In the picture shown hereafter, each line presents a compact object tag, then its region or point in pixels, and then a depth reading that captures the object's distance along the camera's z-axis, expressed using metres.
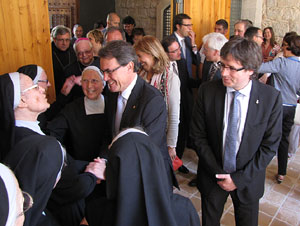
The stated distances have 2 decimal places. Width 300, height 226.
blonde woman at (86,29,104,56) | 4.28
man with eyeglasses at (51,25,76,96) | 4.09
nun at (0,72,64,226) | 1.47
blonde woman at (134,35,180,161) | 2.79
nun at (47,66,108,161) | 2.73
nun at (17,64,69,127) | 2.86
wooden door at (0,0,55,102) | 3.07
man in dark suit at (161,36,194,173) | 3.95
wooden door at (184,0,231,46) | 5.12
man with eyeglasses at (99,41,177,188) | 2.11
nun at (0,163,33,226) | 0.99
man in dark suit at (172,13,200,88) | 4.35
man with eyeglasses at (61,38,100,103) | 3.46
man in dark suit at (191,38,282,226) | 1.97
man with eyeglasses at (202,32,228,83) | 3.42
